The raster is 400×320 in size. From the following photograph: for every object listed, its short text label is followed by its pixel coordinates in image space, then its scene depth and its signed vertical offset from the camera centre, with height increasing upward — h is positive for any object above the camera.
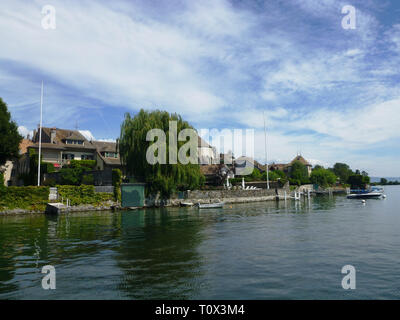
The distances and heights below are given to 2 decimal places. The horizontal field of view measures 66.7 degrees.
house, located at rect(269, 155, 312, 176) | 121.38 +7.65
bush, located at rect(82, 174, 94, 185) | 48.34 +1.05
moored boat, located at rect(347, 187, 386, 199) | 68.88 -2.91
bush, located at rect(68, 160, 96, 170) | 56.62 +4.15
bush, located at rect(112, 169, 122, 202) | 44.53 +0.35
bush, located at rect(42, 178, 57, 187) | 45.36 +0.60
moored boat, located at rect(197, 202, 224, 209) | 46.25 -3.23
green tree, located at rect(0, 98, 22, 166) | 44.16 +7.30
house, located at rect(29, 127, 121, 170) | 58.38 +7.36
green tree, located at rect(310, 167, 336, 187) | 107.24 +2.01
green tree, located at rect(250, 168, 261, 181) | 86.04 +2.49
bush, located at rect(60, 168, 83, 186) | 47.31 +1.41
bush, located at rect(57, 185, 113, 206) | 41.06 -1.25
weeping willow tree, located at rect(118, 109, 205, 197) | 44.22 +4.59
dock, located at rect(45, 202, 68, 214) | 37.50 -2.71
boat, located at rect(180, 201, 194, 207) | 49.71 -3.13
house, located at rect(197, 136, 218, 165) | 87.44 +9.48
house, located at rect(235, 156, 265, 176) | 90.06 +6.08
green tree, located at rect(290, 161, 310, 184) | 102.31 +3.80
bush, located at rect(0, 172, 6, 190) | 37.28 +0.55
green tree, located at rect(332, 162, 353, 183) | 149.19 +6.40
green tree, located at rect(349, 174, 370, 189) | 123.69 +0.93
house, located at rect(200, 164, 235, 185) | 71.06 +2.64
